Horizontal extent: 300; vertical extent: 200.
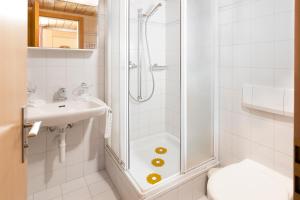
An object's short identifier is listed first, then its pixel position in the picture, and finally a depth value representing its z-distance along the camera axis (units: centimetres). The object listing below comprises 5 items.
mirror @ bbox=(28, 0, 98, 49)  158
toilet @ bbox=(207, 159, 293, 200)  107
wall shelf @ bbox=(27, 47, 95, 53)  157
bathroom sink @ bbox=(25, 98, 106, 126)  134
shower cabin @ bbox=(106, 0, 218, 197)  150
